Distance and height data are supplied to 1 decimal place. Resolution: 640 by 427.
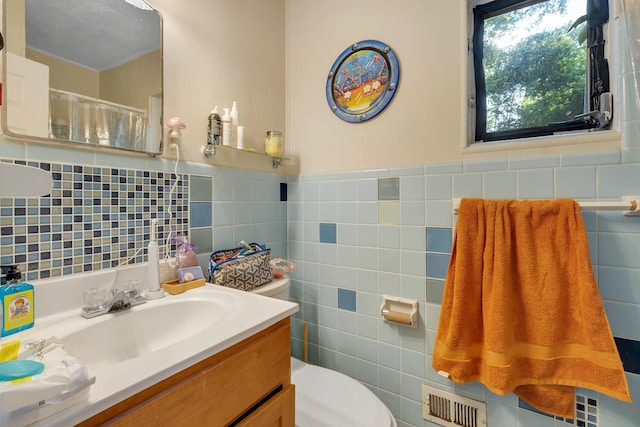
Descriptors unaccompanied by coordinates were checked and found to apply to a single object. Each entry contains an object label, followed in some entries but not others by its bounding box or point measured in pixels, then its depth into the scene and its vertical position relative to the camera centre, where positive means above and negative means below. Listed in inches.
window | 38.2 +21.4
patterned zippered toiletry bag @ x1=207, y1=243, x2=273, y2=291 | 42.6 -8.4
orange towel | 33.4 -12.4
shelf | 45.3 +11.0
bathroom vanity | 18.2 -11.8
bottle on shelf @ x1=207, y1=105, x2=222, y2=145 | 44.6 +13.6
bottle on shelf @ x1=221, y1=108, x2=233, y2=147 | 46.3 +13.9
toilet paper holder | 45.4 -16.2
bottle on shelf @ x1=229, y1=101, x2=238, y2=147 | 47.8 +15.2
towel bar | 31.9 +0.7
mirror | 27.9 +16.2
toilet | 36.8 -26.7
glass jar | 55.1 +13.6
